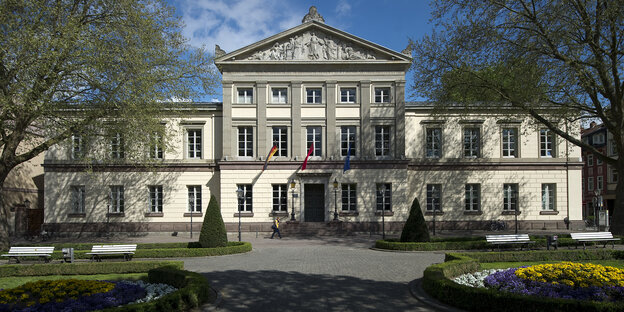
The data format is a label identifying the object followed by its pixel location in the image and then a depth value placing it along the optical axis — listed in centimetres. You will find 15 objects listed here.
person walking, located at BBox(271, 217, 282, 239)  3195
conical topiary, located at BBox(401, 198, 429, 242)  2375
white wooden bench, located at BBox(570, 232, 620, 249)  2108
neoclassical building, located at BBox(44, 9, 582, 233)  3503
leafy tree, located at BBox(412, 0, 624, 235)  2080
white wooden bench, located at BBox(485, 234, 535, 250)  2142
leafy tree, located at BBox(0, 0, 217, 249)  1956
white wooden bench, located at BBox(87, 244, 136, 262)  1958
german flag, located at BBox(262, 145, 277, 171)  3425
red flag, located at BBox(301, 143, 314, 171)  3406
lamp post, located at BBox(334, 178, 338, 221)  3408
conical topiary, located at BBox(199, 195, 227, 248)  2341
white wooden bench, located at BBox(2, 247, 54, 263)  1956
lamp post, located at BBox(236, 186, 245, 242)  3029
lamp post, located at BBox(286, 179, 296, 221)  3469
